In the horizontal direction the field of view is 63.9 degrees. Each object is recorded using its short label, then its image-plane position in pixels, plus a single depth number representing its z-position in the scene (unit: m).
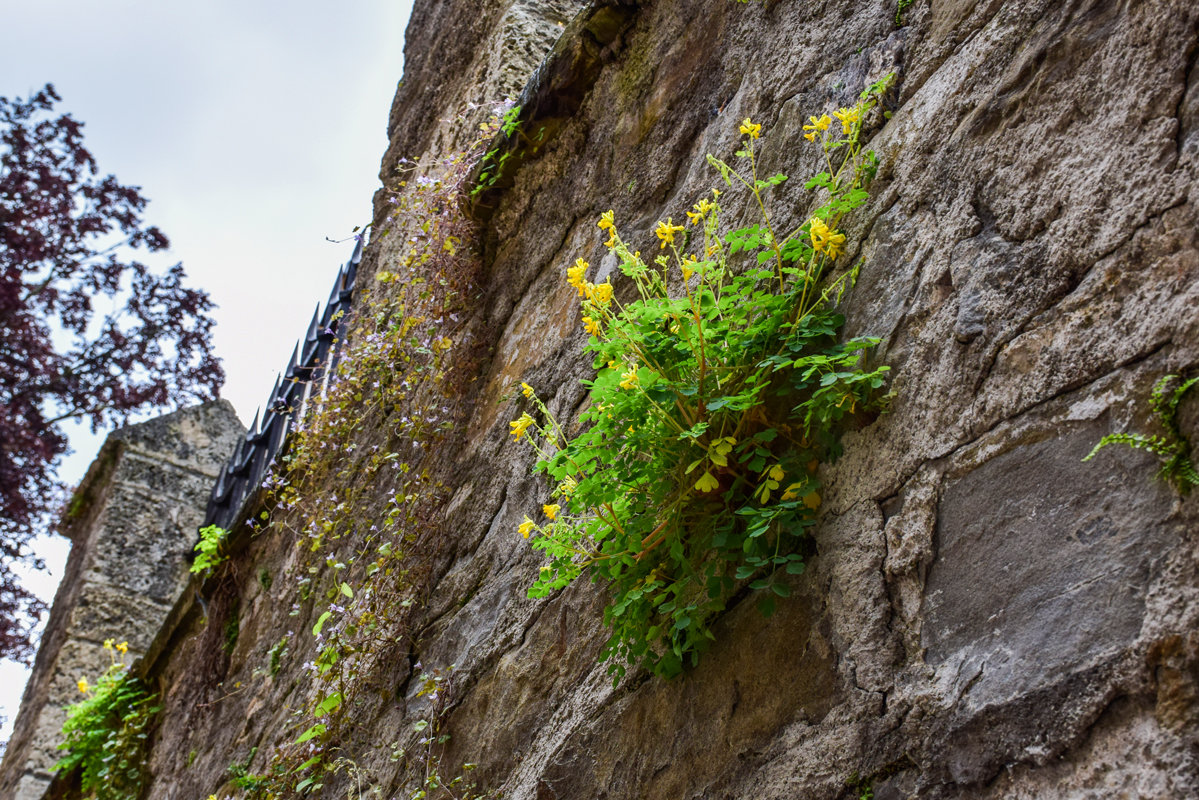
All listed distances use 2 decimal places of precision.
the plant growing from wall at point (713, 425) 1.49
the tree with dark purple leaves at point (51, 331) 9.48
